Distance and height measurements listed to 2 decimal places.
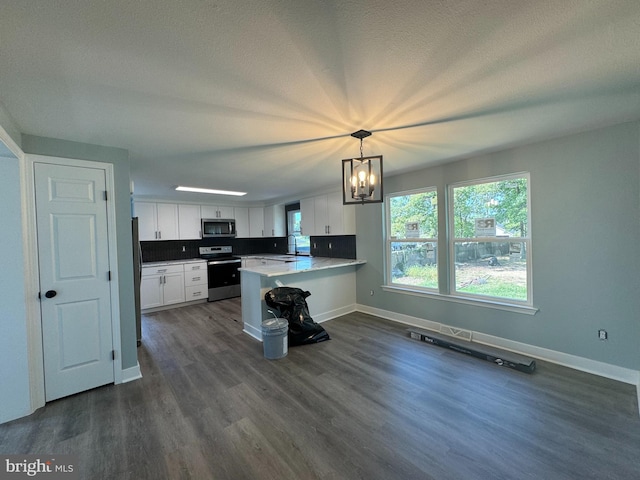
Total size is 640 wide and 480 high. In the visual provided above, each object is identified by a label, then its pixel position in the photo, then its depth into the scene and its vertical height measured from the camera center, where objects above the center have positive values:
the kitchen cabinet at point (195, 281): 5.41 -0.88
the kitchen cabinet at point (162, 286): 4.88 -0.88
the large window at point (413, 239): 3.82 -0.09
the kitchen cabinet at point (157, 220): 5.27 +0.44
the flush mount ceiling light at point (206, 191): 4.52 +0.90
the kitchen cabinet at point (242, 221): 6.62 +0.45
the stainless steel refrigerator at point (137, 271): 3.50 -0.40
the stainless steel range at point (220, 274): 5.75 -0.79
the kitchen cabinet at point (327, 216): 4.75 +0.39
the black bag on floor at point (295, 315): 3.37 -1.04
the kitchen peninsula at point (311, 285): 3.59 -0.77
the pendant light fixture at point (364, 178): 2.27 +0.50
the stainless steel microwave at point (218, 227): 6.06 +0.29
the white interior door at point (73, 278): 2.26 -0.32
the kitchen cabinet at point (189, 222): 5.75 +0.40
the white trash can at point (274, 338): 3.00 -1.18
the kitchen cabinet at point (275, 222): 6.71 +0.41
